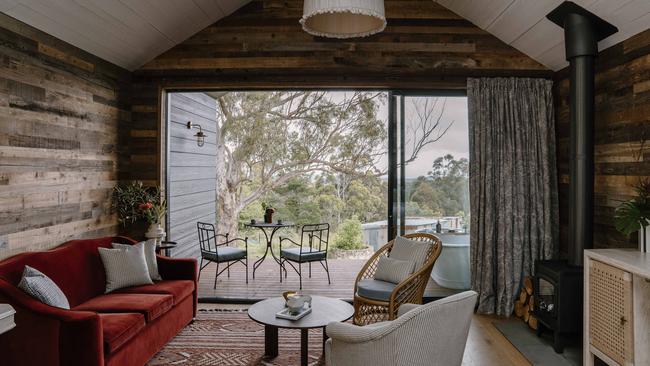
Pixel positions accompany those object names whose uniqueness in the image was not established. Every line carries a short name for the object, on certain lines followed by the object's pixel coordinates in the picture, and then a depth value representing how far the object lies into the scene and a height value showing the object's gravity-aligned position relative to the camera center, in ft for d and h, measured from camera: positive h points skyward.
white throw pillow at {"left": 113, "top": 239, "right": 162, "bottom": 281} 12.98 -2.11
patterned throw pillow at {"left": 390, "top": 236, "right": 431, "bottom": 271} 12.67 -1.89
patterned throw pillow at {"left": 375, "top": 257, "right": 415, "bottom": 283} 12.62 -2.40
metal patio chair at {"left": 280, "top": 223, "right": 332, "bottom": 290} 17.90 -2.83
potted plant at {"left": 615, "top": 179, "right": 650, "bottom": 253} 10.06 -0.70
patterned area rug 10.94 -4.22
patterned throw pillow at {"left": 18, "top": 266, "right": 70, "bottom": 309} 8.84 -2.09
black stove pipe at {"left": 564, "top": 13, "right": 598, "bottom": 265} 11.89 +1.51
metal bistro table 19.86 -1.82
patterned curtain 14.98 +0.04
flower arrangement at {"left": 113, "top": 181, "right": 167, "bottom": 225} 14.98 -0.67
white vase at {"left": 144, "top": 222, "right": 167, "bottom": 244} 15.07 -1.65
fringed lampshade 9.04 +3.17
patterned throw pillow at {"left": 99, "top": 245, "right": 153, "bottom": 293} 11.93 -2.26
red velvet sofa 8.27 -2.82
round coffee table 9.75 -2.96
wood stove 11.48 -2.95
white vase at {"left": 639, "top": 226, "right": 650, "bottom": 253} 10.22 -1.21
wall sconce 20.29 +2.20
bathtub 15.74 -2.69
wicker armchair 11.60 -2.97
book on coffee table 9.98 -2.90
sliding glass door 15.78 +0.80
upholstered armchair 6.85 -2.36
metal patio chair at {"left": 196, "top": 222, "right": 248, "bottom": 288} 17.66 -2.78
